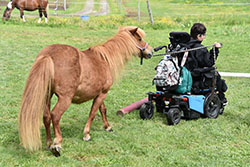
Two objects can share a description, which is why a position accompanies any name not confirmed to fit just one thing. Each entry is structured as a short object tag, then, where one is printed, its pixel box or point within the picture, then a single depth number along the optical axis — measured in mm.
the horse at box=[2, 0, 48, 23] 20359
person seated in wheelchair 5984
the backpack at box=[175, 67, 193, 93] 5874
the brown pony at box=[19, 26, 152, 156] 4277
